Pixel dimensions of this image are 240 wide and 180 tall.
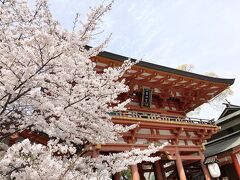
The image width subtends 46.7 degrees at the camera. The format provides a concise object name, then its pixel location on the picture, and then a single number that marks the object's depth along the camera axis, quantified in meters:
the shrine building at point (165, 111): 11.25
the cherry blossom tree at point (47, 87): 3.97
